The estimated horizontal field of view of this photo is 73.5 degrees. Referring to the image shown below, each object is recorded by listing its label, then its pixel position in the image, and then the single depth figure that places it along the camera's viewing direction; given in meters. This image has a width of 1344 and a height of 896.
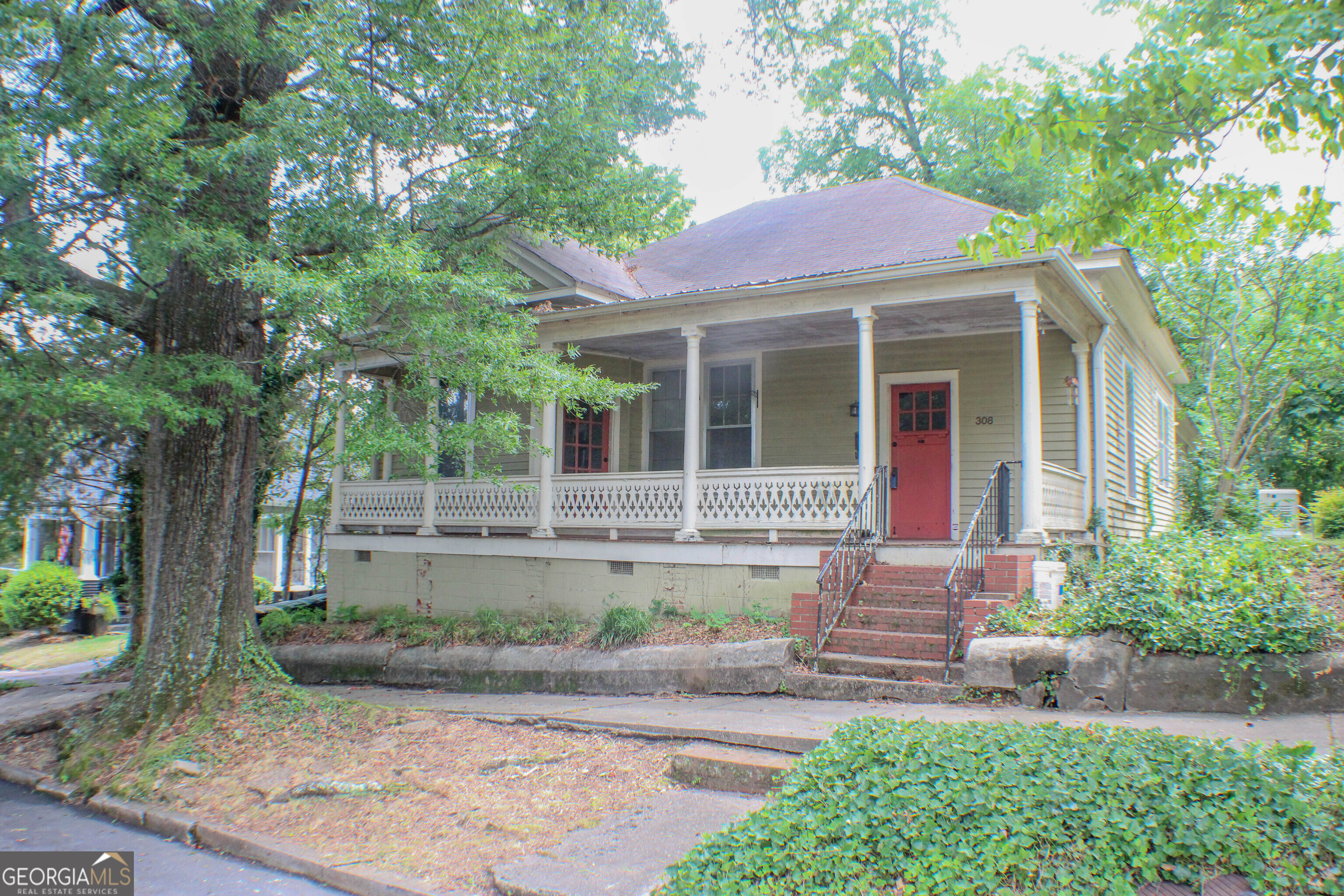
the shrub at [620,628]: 9.97
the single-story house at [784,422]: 10.38
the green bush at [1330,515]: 17.83
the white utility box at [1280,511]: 12.95
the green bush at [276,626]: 13.30
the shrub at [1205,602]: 6.59
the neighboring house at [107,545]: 22.86
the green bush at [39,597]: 19.27
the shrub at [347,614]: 13.71
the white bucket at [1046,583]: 8.77
